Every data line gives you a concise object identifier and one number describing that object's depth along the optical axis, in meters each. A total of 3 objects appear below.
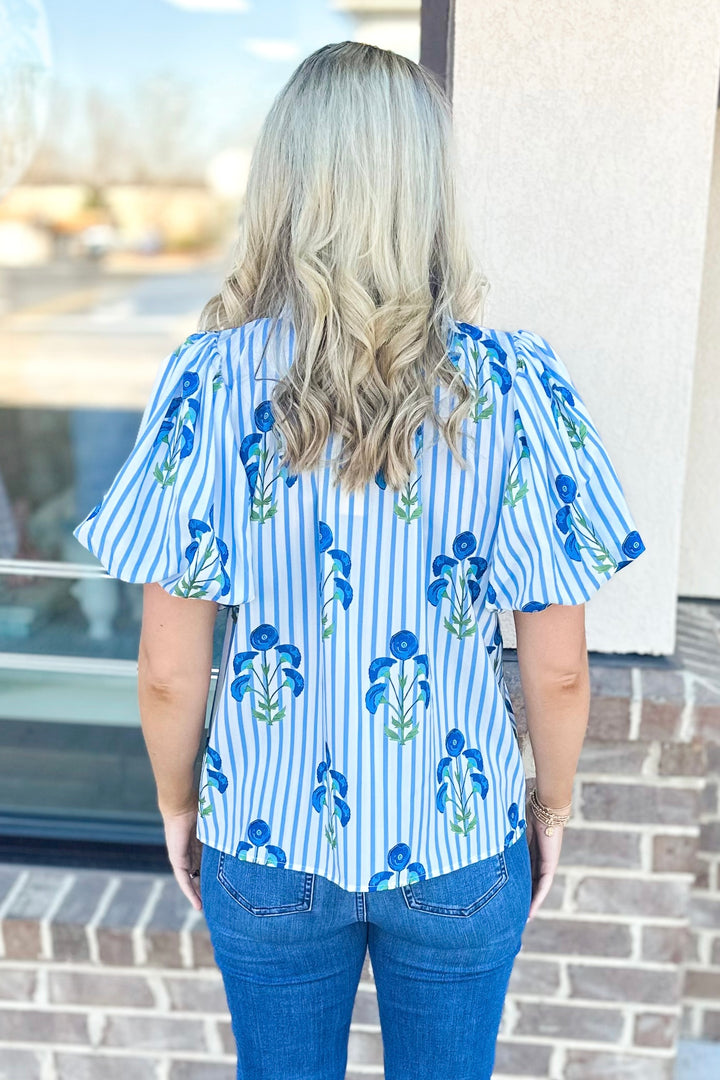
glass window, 2.35
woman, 1.10
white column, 1.61
